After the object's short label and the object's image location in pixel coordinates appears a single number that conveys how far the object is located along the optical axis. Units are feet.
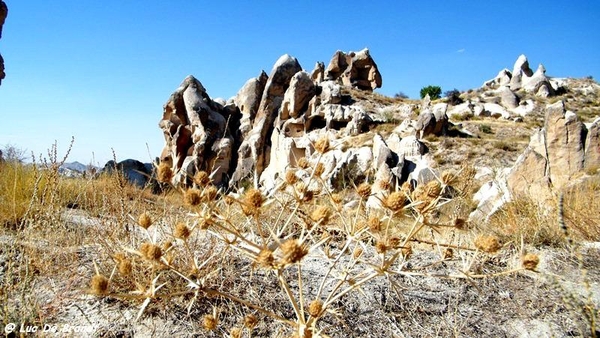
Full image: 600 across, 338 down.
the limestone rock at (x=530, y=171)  21.21
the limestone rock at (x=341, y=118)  57.31
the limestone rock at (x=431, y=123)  48.96
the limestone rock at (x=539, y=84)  78.48
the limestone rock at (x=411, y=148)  41.22
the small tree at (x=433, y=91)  108.57
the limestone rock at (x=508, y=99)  71.19
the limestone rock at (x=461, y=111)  65.42
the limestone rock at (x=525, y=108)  66.14
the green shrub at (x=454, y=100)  74.69
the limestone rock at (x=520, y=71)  92.12
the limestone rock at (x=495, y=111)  64.23
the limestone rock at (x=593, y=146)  22.60
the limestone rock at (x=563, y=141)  22.45
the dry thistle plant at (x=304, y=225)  2.37
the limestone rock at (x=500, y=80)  97.81
